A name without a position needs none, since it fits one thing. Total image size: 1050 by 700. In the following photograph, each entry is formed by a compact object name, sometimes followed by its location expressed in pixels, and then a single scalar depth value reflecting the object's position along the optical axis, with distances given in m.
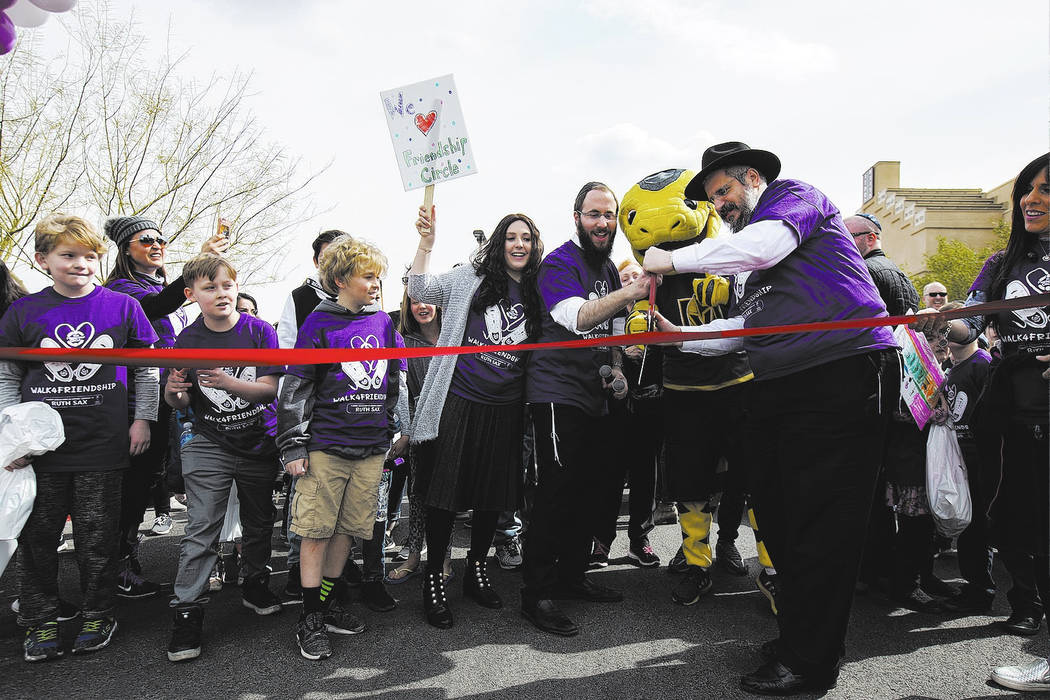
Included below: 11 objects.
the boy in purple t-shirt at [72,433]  3.04
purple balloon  2.58
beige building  34.84
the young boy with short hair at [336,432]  3.06
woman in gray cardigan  3.49
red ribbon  2.53
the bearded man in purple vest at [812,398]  2.56
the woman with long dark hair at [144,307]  3.70
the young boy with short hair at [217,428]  3.12
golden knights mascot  3.66
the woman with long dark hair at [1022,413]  2.81
